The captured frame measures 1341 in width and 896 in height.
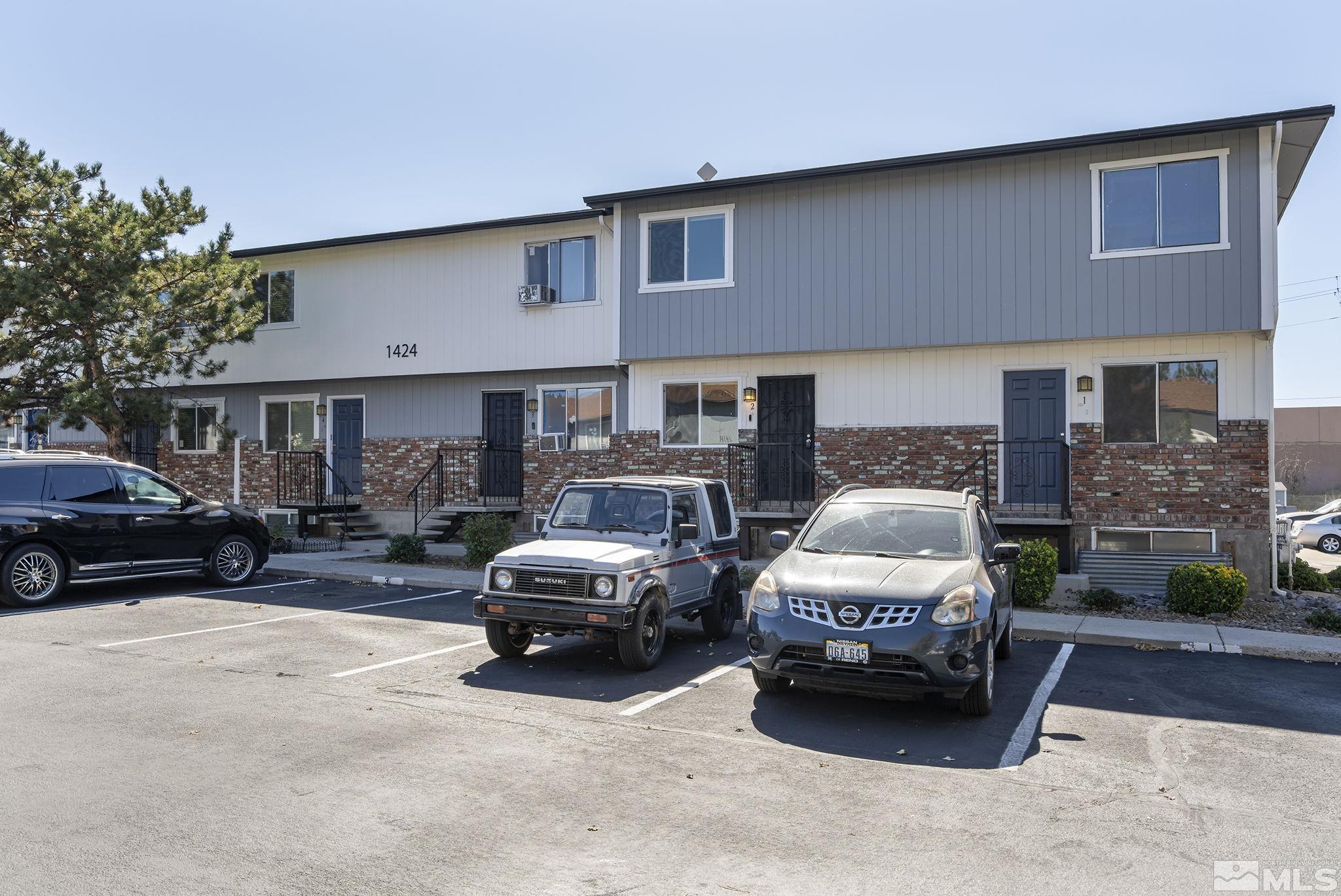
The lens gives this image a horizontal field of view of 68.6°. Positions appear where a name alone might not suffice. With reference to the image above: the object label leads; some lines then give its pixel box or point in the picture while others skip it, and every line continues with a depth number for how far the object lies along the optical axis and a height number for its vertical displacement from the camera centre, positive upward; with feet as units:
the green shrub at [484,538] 51.85 -4.83
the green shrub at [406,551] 54.95 -5.81
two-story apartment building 46.60 +5.97
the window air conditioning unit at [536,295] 62.59 +9.77
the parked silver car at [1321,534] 89.10 -7.96
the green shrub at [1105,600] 41.70 -6.53
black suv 39.42 -3.52
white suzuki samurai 27.63 -3.66
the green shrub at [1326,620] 37.65 -6.72
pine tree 60.08 +9.41
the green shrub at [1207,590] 39.78 -5.80
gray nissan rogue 22.57 -3.98
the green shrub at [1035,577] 41.52 -5.50
